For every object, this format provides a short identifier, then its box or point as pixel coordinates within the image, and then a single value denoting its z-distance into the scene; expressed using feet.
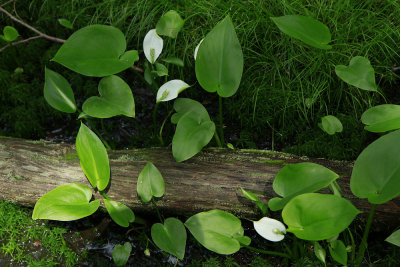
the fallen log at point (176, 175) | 6.03
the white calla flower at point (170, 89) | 6.19
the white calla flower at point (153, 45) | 6.30
